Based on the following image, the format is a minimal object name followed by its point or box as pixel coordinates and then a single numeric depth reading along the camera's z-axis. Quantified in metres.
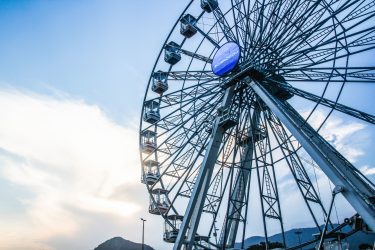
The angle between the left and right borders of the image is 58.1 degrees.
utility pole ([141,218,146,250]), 31.81
